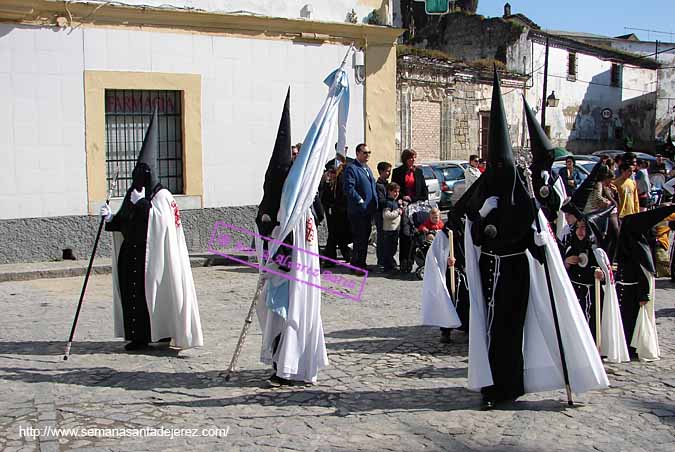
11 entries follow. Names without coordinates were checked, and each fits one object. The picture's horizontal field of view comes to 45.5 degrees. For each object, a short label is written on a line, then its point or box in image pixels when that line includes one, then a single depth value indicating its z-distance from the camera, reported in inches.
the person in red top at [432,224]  445.4
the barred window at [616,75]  1726.1
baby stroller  466.9
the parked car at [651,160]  853.3
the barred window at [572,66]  1596.9
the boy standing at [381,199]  490.5
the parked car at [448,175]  784.3
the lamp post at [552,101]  1347.2
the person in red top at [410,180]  510.6
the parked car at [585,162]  856.3
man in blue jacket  483.8
